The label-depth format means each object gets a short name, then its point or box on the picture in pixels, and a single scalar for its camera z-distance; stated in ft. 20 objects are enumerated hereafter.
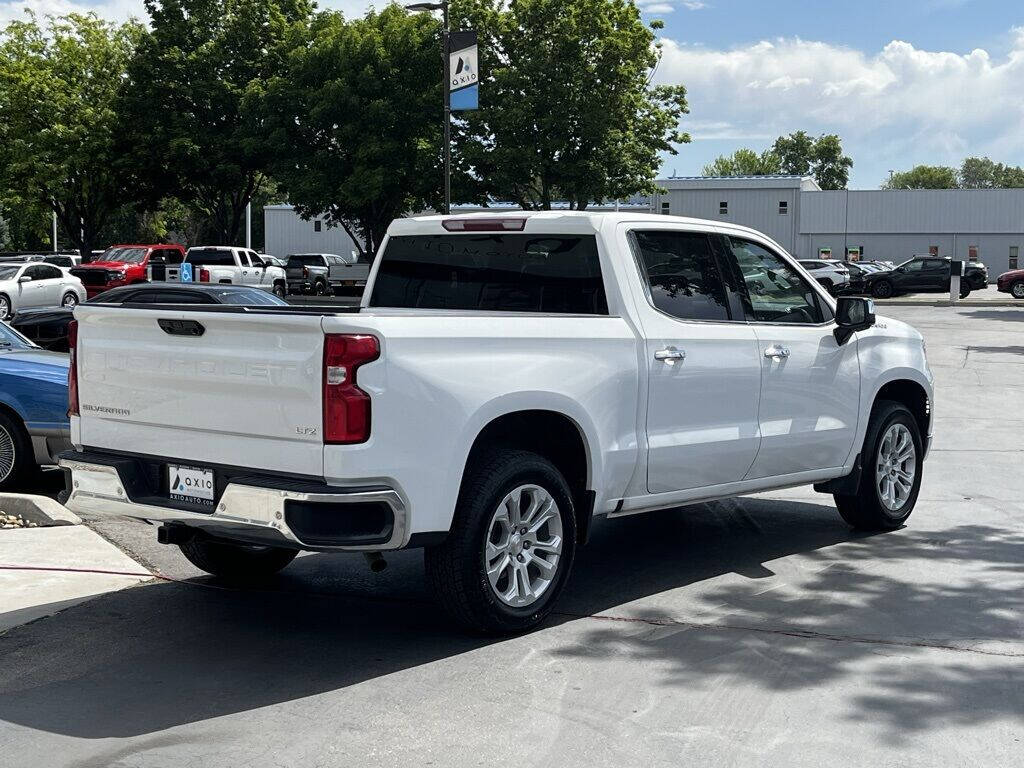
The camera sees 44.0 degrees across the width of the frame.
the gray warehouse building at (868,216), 263.08
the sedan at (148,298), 47.52
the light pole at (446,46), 84.69
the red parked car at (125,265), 120.88
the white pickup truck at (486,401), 16.52
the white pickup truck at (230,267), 128.16
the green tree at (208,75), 152.15
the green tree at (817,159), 509.76
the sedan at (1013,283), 153.07
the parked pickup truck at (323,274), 158.92
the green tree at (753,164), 531.09
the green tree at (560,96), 138.92
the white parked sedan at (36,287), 106.52
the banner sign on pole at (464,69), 82.07
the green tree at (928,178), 579.48
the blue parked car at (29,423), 29.55
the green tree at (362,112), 141.38
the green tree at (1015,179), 629.10
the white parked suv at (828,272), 168.25
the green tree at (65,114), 160.66
